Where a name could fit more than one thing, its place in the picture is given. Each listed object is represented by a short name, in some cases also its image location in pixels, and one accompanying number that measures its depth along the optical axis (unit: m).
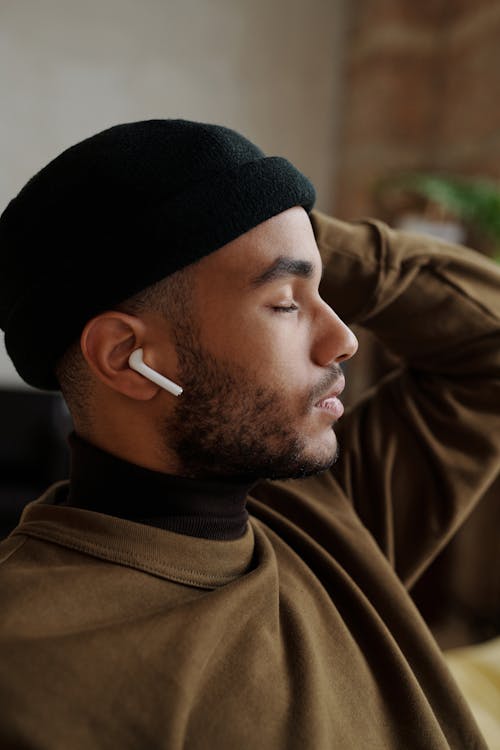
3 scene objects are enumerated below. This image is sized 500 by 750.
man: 0.74
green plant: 2.44
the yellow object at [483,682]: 1.19
